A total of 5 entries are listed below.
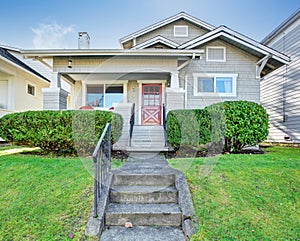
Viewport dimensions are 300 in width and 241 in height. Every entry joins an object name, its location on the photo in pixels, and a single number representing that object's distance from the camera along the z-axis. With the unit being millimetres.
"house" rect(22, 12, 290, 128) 8055
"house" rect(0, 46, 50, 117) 9770
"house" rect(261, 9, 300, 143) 9781
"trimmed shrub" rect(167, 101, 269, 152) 5914
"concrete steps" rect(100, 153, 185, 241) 2941
